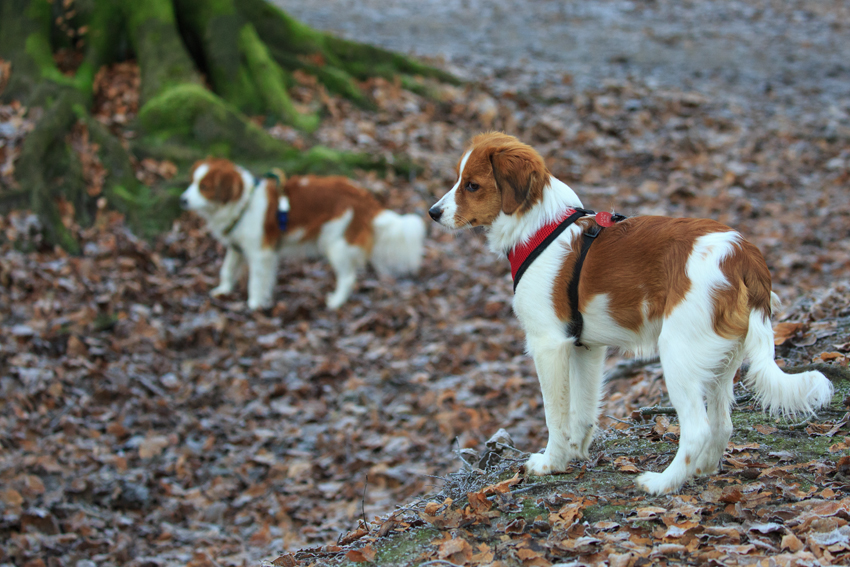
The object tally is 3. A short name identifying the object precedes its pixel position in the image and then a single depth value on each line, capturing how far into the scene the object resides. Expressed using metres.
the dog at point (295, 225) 15.51
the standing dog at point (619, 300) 6.02
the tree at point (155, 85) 15.80
